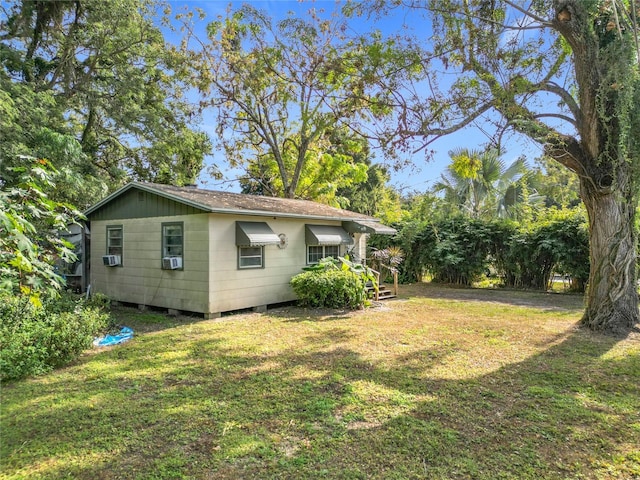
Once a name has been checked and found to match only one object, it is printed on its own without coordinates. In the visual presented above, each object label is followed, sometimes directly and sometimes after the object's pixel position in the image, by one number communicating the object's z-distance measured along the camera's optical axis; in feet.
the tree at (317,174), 67.77
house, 27.12
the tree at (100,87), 37.24
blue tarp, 20.45
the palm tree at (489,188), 52.24
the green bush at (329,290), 30.76
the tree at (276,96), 32.72
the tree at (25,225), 8.20
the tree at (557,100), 20.07
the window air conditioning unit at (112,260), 32.65
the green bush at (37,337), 14.84
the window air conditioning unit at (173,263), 27.85
